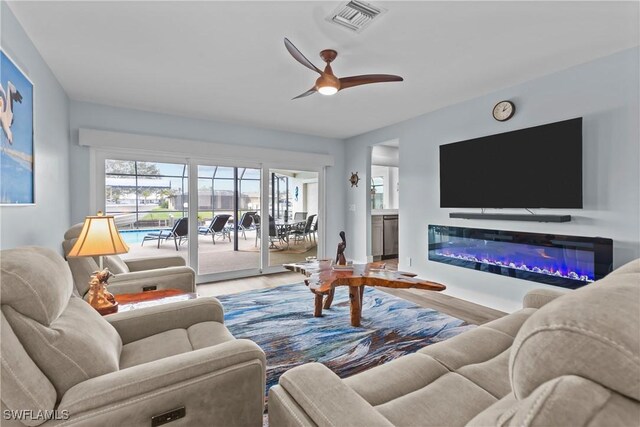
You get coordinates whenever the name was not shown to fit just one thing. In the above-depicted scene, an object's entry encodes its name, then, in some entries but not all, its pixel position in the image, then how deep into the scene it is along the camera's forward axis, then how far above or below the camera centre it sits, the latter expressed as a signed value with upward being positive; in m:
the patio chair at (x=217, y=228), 4.75 -0.24
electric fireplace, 2.77 -0.45
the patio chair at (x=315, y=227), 6.11 -0.30
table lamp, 1.94 -0.22
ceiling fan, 2.43 +1.06
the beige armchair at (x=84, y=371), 0.97 -0.58
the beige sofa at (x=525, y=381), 0.50 -0.33
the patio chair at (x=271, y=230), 5.17 -0.31
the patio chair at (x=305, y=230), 6.27 -0.36
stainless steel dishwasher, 6.50 -0.51
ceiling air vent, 1.96 +1.30
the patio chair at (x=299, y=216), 6.25 -0.07
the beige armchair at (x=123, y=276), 2.35 -0.53
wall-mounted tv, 2.86 +0.45
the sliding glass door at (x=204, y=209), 4.20 +0.06
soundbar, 2.93 -0.06
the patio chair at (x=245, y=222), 5.07 -0.15
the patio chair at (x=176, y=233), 4.45 -0.29
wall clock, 3.32 +1.10
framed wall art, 1.74 +0.48
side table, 2.10 -0.62
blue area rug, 2.41 -1.10
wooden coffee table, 2.67 -0.61
